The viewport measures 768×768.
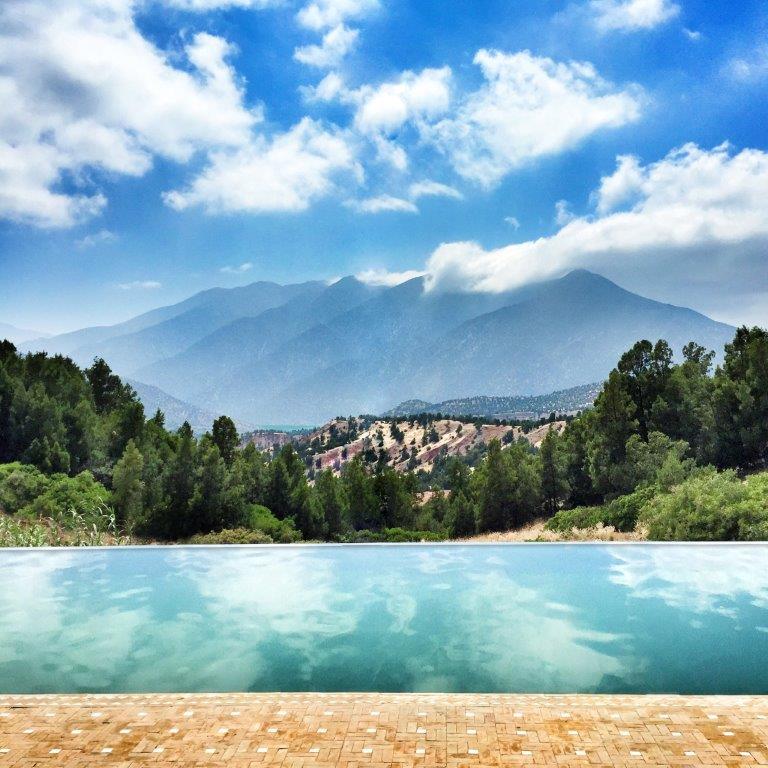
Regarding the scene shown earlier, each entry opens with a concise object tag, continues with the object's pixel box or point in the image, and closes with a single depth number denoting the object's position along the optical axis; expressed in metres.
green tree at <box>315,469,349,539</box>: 20.56
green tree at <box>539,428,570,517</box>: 20.91
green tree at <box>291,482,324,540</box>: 19.53
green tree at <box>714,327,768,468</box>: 19.30
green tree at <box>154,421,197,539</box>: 15.98
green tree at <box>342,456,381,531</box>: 22.34
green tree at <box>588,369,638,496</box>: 19.44
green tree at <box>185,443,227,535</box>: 16.12
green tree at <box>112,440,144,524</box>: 16.09
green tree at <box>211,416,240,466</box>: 21.66
